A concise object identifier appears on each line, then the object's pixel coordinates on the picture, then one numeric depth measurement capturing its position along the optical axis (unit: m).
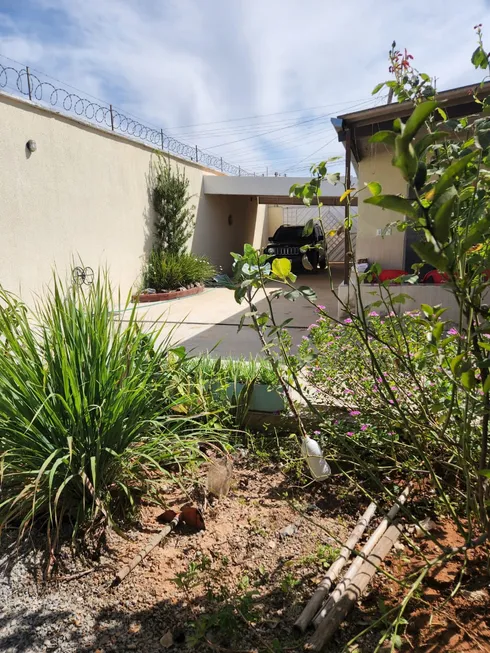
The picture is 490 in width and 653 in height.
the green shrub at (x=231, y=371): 3.08
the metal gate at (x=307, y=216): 19.06
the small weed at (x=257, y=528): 2.10
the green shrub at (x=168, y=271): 10.95
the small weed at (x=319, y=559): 1.88
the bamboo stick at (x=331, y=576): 1.53
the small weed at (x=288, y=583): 1.74
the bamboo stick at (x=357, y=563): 1.53
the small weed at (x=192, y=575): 1.70
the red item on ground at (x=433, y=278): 7.16
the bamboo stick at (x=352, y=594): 1.45
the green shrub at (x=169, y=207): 11.52
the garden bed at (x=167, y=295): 10.30
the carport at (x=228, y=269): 6.66
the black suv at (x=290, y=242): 15.57
